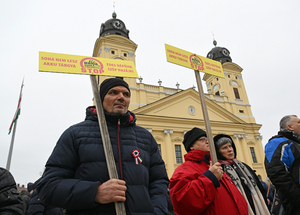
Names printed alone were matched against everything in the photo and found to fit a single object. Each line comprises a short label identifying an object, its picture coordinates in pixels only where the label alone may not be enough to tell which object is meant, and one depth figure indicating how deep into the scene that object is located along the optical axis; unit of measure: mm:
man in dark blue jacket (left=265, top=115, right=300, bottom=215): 2760
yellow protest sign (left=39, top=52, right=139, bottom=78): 2150
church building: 20797
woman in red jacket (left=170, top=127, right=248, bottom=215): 2297
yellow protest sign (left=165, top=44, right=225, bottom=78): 3016
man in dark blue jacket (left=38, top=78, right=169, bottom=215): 1591
